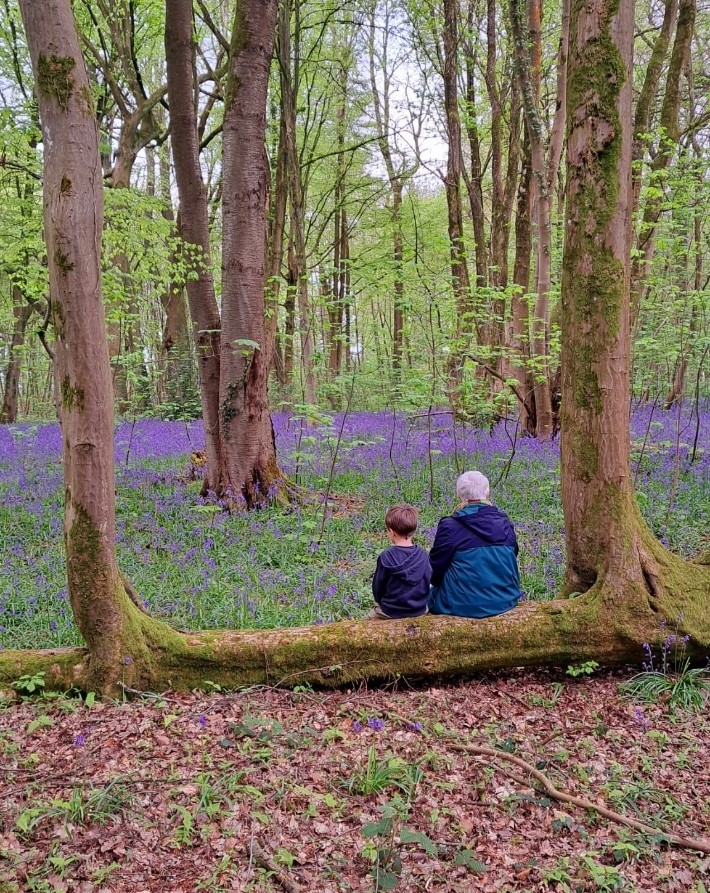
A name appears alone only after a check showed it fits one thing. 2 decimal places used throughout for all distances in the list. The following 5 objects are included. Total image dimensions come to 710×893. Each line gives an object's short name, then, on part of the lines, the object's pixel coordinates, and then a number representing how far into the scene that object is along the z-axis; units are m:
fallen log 3.70
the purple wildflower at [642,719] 3.37
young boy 3.95
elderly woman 3.92
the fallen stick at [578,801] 2.51
